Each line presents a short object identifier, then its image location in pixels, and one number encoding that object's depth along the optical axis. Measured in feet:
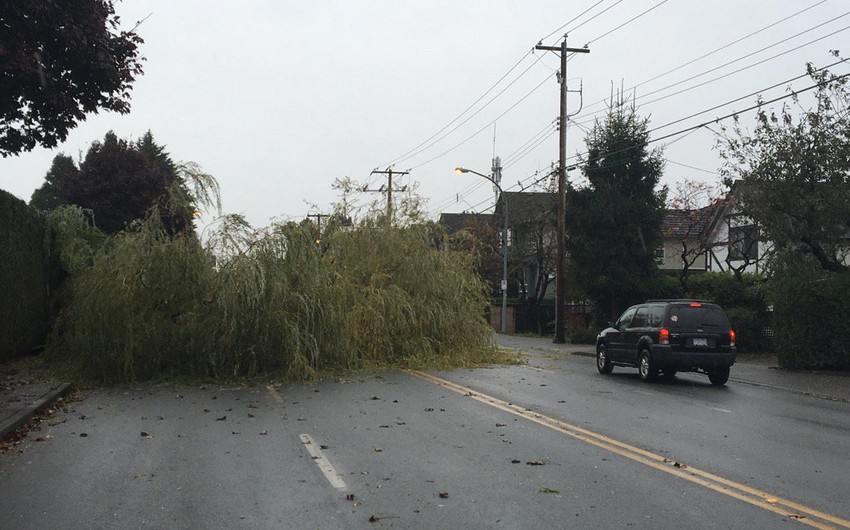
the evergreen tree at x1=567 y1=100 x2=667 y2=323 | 114.32
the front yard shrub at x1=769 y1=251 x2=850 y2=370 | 66.74
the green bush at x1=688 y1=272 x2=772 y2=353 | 90.27
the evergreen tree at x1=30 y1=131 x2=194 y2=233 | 126.93
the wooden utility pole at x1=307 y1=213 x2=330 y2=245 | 68.95
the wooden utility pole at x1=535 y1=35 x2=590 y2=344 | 107.76
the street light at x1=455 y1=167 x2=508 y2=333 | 140.56
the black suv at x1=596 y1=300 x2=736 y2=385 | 57.93
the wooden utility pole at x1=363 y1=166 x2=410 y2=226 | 74.10
